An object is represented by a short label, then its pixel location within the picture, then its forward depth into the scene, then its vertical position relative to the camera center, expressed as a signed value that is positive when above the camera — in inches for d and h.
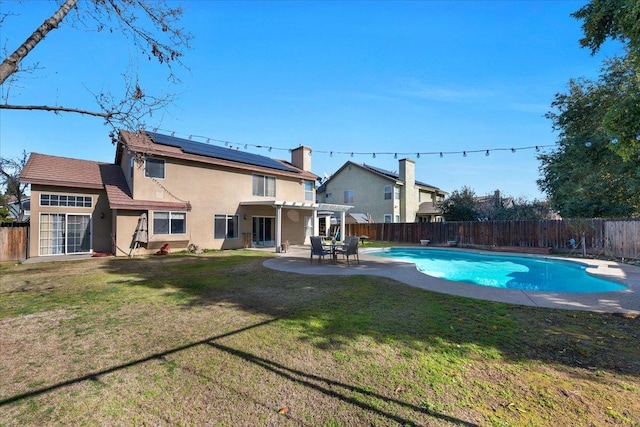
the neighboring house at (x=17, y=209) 768.3 +53.2
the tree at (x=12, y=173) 932.0 +165.7
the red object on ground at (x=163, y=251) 591.5 -51.5
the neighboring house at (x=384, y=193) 1140.5 +123.4
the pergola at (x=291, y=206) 649.9 +41.0
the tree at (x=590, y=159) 629.9 +141.7
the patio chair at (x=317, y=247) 459.5 -35.7
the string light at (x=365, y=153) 780.3 +220.0
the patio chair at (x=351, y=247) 450.0 -35.3
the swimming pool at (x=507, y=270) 388.5 -80.8
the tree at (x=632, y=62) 234.2 +124.2
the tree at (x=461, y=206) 972.6 +54.6
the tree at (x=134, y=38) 212.5 +140.8
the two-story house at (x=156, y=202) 559.2 +47.0
